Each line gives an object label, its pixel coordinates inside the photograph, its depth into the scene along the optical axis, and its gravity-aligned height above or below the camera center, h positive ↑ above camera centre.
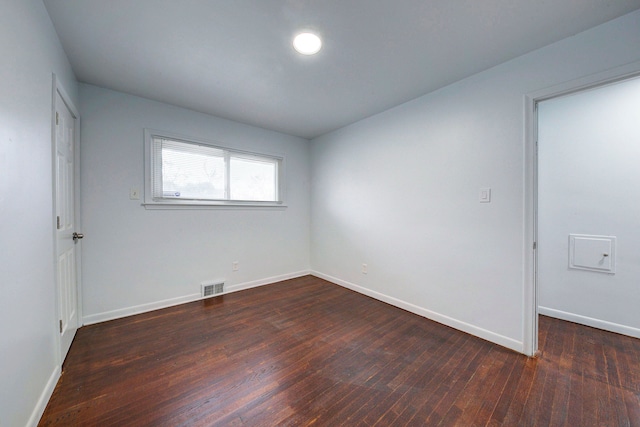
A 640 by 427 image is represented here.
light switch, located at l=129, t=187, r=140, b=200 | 2.55 +0.23
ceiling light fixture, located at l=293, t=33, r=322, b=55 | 1.68 +1.28
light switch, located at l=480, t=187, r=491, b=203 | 2.08 +0.16
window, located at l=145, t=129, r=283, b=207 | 2.73 +0.53
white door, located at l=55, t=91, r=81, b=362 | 1.72 -0.09
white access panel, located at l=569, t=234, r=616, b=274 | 2.22 -0.41
